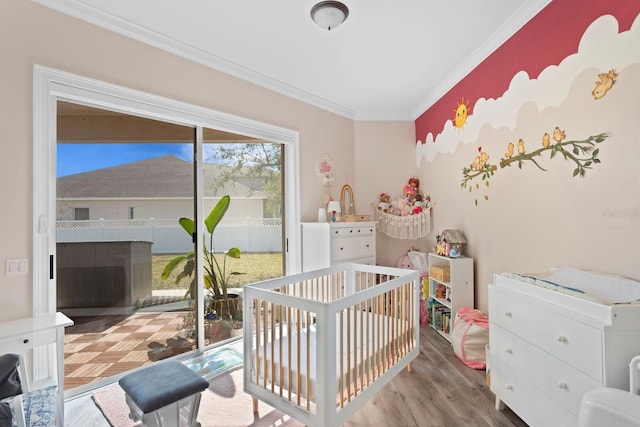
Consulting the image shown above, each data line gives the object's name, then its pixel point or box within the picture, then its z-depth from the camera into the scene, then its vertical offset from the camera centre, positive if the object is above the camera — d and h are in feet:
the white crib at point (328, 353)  5.13 -2.58
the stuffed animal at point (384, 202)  13.24 +0.59
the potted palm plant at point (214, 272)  8.95 -1.58
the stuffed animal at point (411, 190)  13.03 +1.07
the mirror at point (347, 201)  12.96 +0.64
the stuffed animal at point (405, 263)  12.74 -1.85
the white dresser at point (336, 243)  10.75 -0.92
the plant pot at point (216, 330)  9.50 -3.37
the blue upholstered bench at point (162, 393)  4.69 -2.61
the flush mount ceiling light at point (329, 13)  6.53 +4.20
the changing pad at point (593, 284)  4.72 -1.13
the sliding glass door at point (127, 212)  6.54 +0.16
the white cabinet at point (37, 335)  5.13 -1.90
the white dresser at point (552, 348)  4.09 -1.96
